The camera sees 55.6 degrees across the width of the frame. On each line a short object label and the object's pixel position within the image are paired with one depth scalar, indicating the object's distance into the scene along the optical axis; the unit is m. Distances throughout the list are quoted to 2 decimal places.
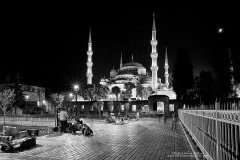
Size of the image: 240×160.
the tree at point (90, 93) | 62.87
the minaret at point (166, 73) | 89.19
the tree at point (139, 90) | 75.25
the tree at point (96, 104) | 50.03
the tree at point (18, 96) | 40.81
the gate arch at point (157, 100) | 38.50
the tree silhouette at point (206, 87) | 39.75
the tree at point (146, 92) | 72.75
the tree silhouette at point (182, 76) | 43.03
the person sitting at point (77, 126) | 12.30
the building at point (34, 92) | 54.22
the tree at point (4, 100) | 29.11
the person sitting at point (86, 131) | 11.57
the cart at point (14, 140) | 7.68
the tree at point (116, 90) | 67.25
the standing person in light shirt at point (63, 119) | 11.98
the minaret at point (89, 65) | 75.94
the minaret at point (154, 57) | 69.38
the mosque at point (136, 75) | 70.07
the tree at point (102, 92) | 64.72
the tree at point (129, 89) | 70.31
